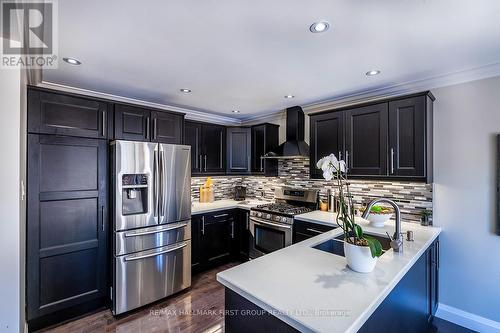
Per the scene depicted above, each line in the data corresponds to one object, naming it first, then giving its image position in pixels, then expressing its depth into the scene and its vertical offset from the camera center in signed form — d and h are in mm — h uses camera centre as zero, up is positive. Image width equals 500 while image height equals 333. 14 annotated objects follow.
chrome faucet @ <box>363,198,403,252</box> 1705 -513
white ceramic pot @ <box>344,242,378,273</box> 1364 -531
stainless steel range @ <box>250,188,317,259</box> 3162 -729
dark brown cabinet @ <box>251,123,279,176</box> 3998 +349
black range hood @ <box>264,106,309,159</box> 3572 +458
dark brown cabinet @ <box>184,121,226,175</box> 3712 +343
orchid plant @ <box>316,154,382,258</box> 1409 -318
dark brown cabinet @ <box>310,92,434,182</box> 2361 +326
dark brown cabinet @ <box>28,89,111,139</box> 2201 +516
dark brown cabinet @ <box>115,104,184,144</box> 2680 +509
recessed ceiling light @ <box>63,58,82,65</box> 2105 +951
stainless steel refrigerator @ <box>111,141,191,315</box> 2494 -612
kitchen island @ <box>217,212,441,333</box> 1025 -619
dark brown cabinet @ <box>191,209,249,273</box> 3377 -1068
